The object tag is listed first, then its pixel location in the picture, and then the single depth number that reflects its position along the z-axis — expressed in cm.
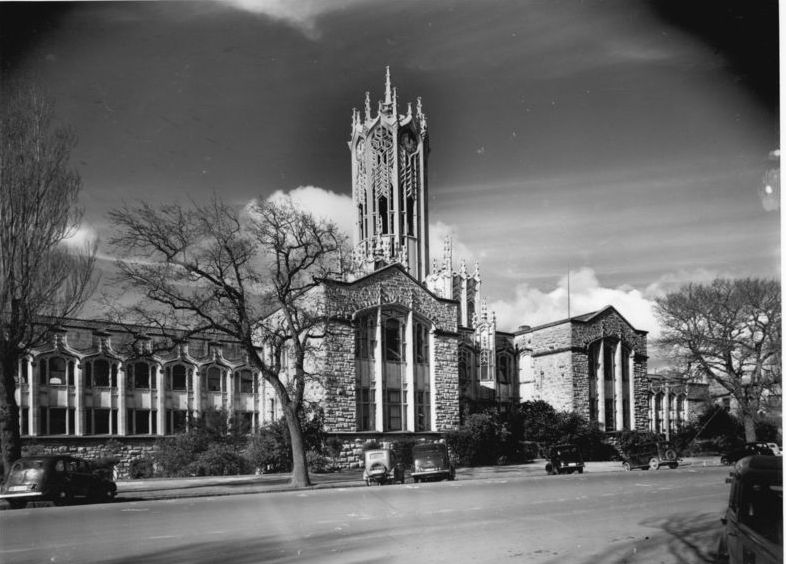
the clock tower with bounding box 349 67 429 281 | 5927
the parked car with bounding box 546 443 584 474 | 3136
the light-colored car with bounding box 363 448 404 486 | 2697
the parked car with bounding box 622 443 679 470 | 3353
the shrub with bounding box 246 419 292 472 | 3064
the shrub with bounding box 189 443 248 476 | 2983
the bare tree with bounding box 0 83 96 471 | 2125
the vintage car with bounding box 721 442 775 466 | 3101
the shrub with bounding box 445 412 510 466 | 3547
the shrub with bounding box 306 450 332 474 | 3133
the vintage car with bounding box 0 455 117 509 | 1969
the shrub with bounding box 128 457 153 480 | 3005
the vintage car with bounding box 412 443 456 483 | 2836
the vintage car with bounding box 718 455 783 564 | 775
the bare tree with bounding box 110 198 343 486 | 2466
